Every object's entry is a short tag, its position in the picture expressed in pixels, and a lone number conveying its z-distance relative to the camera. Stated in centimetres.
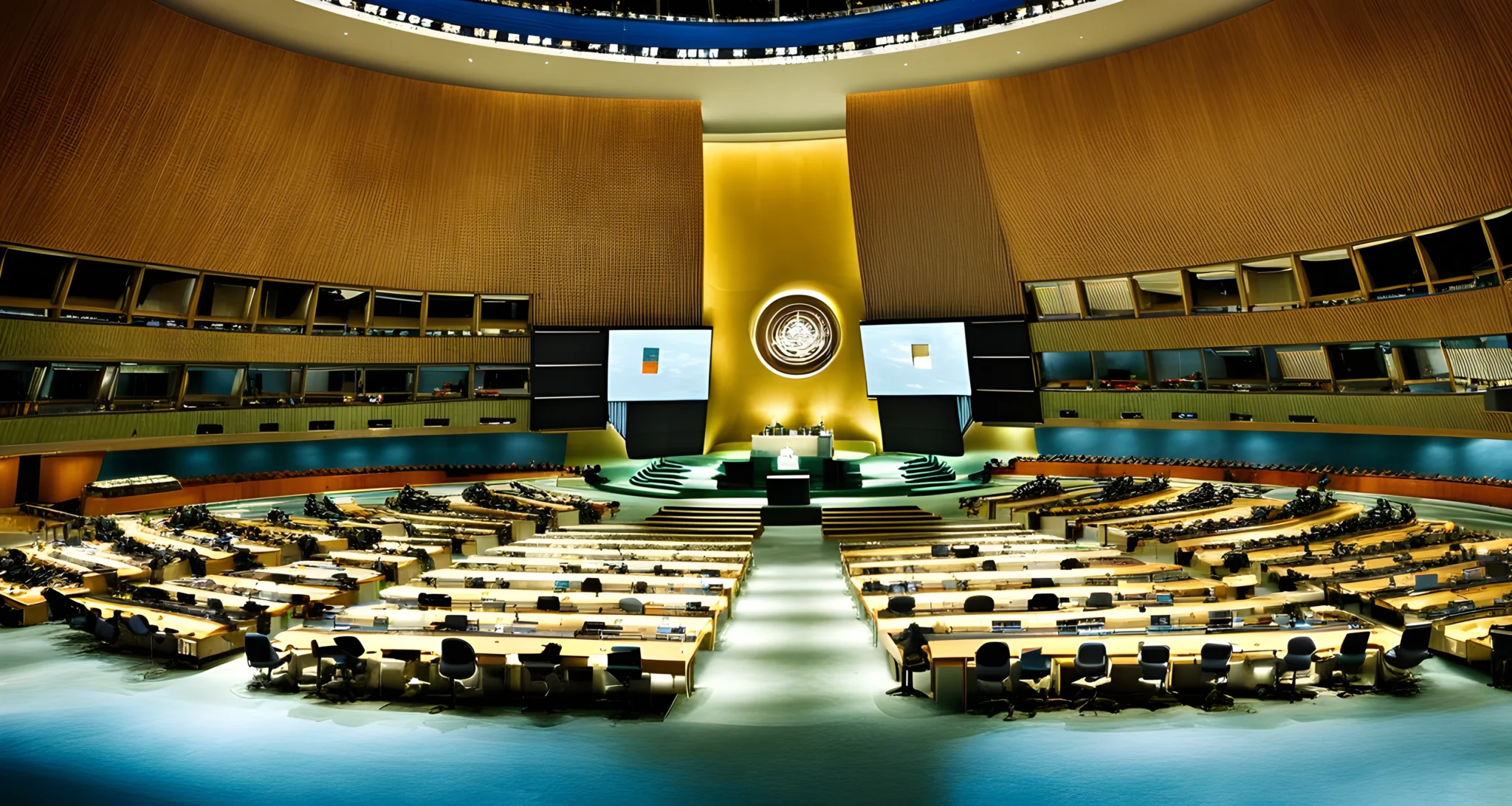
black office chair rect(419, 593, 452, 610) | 1034
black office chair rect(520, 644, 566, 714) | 809
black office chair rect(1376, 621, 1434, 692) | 805
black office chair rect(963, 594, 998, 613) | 988
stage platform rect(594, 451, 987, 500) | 2325
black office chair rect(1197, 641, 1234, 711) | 793
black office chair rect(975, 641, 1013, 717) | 790
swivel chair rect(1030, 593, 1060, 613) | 1004
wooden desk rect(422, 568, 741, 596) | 1147
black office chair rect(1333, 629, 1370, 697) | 814
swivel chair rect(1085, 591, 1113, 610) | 997
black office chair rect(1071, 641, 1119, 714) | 784
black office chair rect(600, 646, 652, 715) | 805
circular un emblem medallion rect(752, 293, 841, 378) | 3103
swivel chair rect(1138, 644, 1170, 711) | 789
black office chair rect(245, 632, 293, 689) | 844
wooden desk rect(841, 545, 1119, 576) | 1258
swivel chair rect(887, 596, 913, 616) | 991
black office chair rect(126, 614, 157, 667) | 932
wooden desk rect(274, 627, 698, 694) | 834
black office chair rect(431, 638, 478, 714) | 808
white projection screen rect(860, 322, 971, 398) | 2762
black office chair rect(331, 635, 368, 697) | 820
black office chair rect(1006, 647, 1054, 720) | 798
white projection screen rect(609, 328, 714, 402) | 2823
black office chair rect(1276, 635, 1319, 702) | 802
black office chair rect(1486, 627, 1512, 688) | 820
